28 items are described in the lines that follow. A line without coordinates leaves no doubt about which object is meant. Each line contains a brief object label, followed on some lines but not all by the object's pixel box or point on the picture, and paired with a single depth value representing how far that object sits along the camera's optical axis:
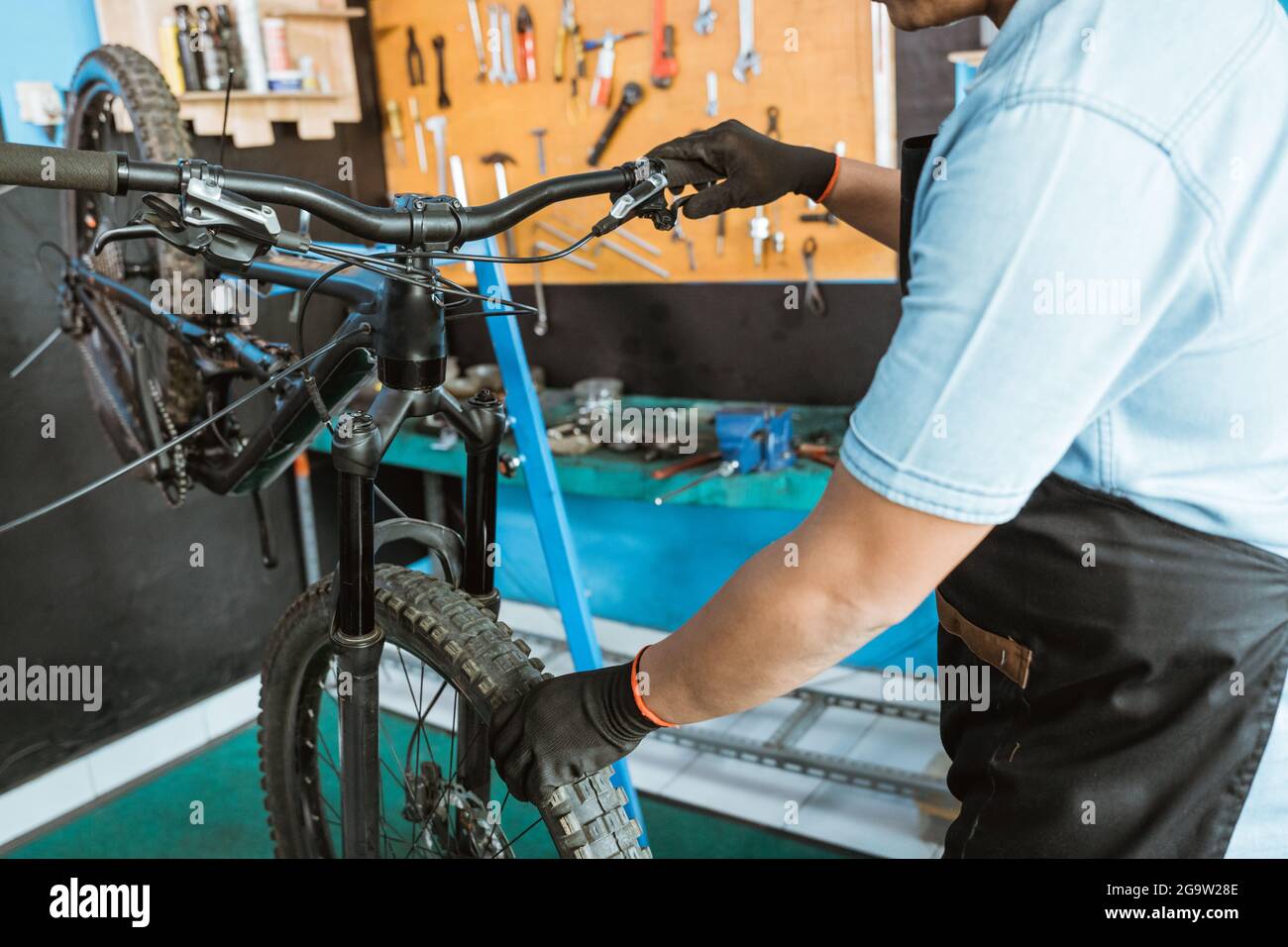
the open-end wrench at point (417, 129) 3.27
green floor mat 2.31
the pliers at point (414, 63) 3.18
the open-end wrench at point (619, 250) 2.94
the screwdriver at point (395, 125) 3.27
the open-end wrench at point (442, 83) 3.14
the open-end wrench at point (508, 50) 2.97
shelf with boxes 2.59
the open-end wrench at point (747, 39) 2.56
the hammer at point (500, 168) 3.06
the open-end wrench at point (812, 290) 2.65
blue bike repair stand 1.80
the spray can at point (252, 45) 2.72
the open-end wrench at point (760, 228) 2.66
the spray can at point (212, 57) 2.63
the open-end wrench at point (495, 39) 2.98
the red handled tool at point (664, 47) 2.68
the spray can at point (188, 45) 2.57
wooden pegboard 2.52
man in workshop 0.65
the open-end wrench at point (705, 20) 2.62
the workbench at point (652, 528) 2.40
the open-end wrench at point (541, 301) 3.14
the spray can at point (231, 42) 2.69
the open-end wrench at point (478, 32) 3.03
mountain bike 0.92
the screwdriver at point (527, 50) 2.93
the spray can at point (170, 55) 2.61
